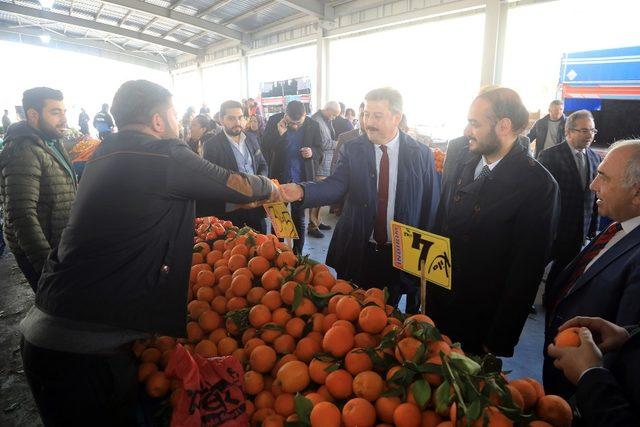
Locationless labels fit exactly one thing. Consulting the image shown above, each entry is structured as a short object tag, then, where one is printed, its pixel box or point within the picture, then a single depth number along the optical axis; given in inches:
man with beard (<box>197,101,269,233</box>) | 148.3
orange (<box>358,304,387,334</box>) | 53.5
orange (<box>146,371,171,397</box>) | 53.8
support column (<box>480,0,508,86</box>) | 310.7
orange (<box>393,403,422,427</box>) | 40.7
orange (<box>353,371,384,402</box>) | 44.8
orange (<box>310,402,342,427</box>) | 42.1
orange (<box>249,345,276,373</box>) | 53.9
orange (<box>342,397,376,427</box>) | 42.2
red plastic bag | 44.6
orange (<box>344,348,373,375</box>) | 48.5
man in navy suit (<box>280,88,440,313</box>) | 93.2
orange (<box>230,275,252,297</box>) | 71.1
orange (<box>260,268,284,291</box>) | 70.2
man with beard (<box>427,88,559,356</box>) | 70.7
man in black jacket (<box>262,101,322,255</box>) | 211.0
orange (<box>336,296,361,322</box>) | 56.9
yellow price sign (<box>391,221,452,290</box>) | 60.0
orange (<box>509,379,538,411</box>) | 43.6
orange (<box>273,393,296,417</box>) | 47.6
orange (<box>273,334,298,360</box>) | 56.8
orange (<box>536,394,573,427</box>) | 41.1
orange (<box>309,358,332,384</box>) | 49.6
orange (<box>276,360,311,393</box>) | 49.4
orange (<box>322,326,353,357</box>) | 51.3
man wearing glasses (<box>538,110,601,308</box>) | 141.7
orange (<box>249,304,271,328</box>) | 61.9
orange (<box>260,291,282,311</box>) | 64.7
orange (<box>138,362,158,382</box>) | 57.1
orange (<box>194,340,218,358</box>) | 59.4
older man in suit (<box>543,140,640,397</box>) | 51.9
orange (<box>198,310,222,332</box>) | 66.0
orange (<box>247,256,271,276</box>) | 76.3
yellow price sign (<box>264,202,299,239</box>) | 80.6
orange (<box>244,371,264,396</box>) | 51.7
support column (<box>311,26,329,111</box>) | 490.9
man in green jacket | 84.7
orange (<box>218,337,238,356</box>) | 59.7
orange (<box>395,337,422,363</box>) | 46.9
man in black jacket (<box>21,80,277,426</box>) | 51.1
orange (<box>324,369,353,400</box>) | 46.7
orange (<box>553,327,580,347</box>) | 40.9
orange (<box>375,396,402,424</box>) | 42.9
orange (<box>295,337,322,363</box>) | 54.2
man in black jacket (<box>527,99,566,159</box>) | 248.1
